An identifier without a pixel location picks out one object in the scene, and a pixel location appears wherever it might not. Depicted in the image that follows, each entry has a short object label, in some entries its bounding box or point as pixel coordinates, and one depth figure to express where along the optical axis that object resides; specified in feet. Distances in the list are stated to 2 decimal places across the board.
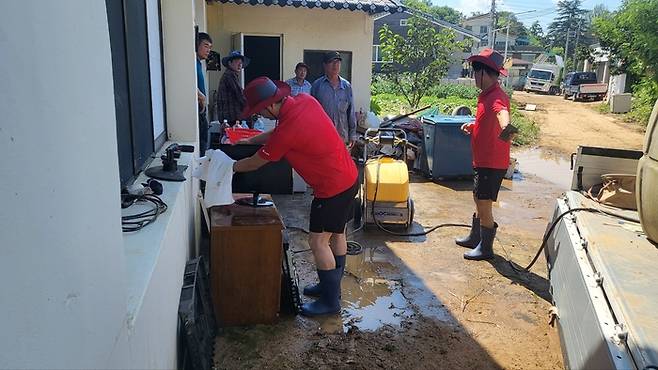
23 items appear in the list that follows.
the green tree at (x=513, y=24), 232.00
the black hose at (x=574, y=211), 12.30
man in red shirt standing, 15.49
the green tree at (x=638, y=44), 60.59
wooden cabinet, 11.36
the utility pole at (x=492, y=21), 99.19
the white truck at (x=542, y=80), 117.60
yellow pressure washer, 18.45
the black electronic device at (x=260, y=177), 12.19
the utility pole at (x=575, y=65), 133.92
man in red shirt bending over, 11.10
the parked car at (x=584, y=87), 95.96
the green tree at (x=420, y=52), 44.11
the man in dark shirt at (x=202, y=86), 16.94
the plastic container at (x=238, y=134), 15.40
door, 28.35
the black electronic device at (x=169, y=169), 9.84
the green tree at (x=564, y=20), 231.50
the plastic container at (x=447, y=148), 26.30
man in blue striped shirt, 23.31
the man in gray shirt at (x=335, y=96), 18.71
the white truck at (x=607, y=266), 7.34
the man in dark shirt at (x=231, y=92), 19.33
